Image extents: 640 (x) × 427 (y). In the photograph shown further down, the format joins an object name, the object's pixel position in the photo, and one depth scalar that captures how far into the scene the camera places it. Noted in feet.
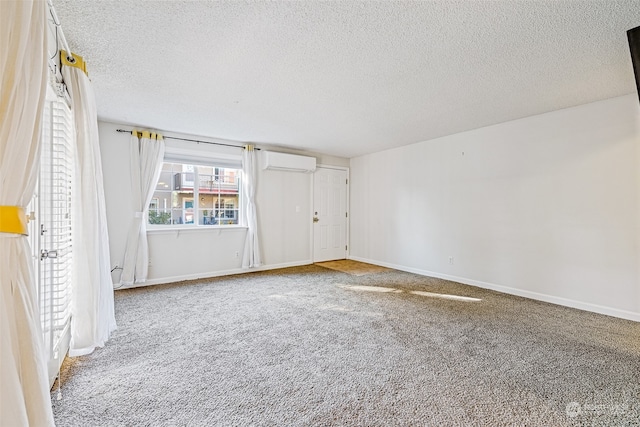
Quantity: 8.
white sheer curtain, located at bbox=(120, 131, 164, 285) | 13.61
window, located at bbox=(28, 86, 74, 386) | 5.82
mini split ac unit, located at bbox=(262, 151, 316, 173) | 17.52
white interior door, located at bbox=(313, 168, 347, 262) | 20.48
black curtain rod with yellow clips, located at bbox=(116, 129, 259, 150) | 13.67
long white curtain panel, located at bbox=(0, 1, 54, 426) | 3.27
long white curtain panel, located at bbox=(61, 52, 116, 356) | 7.09
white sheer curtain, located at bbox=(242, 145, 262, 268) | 16.97
